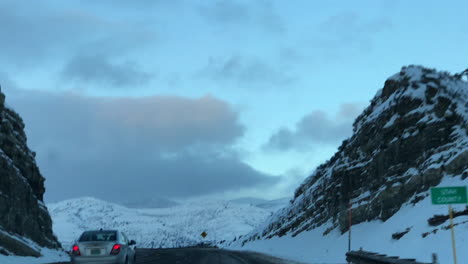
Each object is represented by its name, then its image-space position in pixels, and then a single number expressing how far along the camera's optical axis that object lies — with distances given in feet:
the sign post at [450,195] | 50.70
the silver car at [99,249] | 60.54
